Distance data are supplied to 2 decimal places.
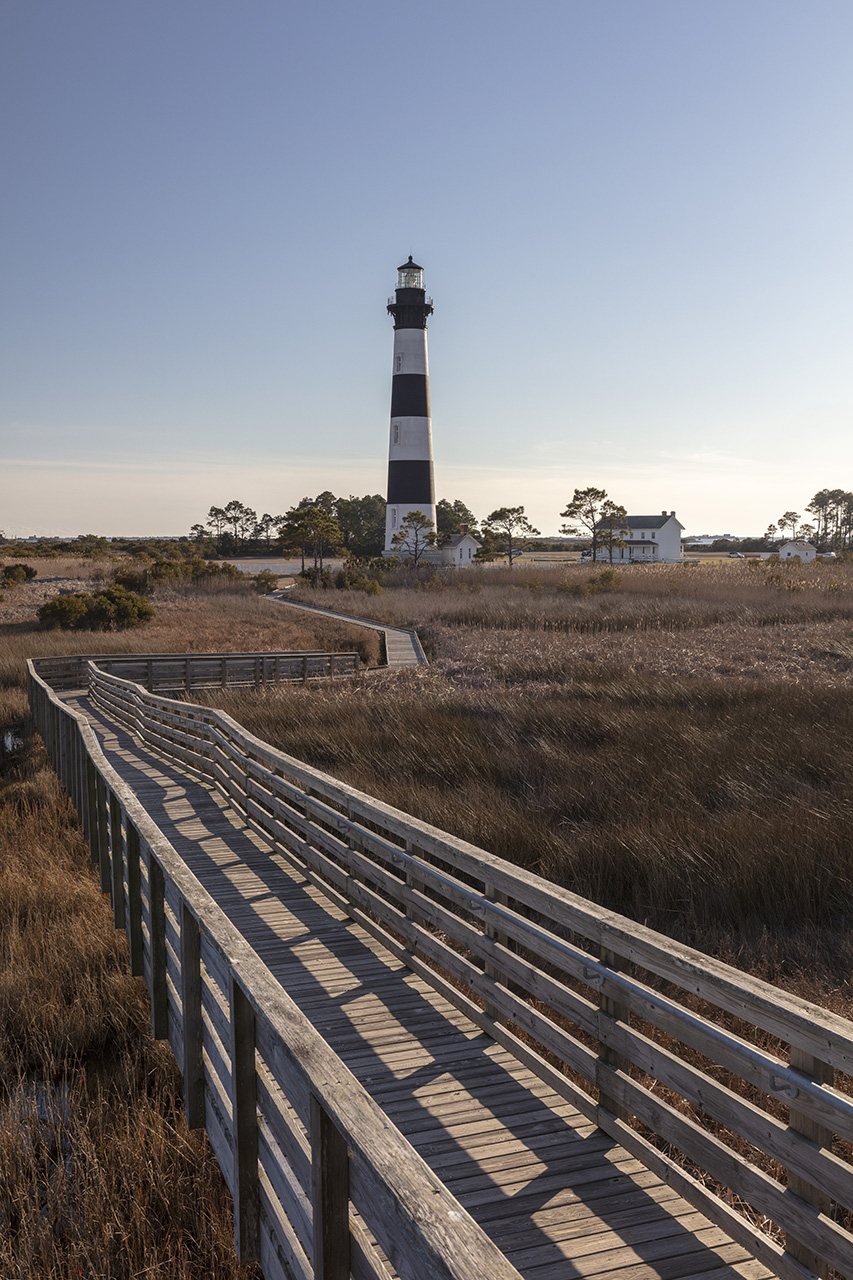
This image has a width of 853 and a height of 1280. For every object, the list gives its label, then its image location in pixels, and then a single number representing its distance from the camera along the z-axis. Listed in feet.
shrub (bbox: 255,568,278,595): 173.17
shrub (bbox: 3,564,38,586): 157.89
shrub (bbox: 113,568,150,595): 146.61
